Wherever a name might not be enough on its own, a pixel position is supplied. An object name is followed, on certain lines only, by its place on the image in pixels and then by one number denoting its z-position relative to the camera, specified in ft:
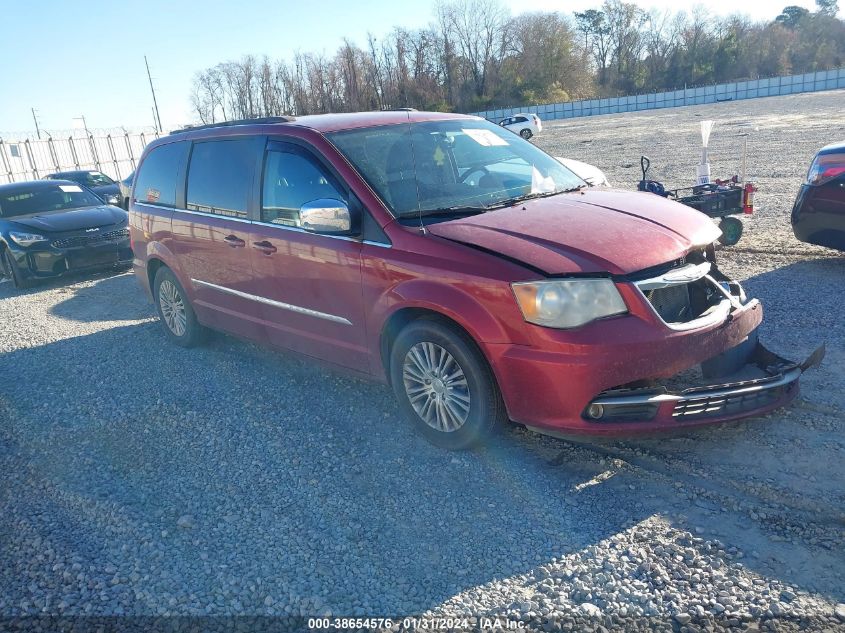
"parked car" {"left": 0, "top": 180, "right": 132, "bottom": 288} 34.96
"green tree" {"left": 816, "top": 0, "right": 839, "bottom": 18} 289.53
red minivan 11.98
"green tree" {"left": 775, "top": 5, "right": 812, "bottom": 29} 294.46
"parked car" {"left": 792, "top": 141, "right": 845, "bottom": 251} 22.71
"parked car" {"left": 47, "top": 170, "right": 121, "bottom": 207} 57.41
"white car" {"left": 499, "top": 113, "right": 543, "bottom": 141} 121.60
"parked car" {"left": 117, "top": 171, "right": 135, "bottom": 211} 45.52
